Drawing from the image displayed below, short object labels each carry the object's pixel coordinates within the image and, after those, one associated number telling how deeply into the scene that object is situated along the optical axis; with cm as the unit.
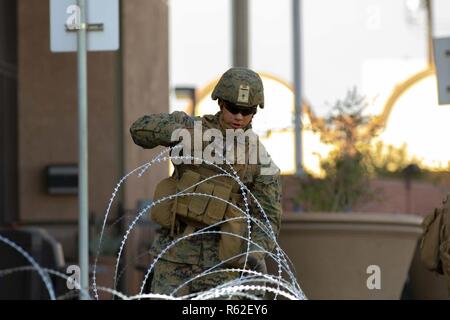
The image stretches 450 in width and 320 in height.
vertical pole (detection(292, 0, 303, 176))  1468
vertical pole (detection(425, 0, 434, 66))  3252
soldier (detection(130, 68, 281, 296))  734
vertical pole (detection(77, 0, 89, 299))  710
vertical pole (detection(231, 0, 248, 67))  1625
